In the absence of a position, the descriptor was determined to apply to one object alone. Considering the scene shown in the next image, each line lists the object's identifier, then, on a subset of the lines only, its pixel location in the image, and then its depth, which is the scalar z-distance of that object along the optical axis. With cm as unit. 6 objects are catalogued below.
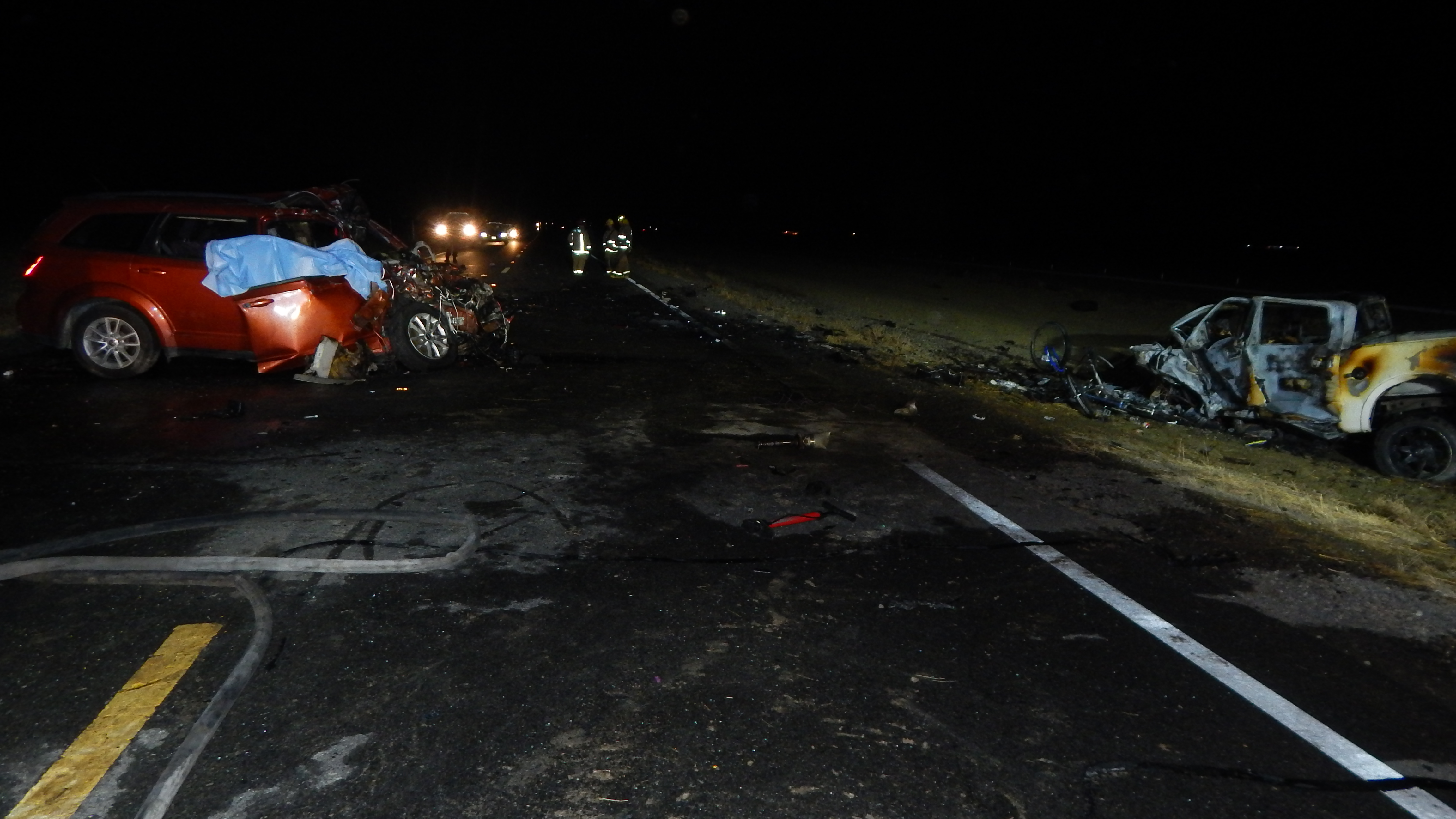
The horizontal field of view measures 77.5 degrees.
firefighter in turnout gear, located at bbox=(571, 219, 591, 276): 2448
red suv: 895
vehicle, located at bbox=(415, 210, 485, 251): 3472
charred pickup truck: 768
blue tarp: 900
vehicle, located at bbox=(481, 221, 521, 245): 4078
